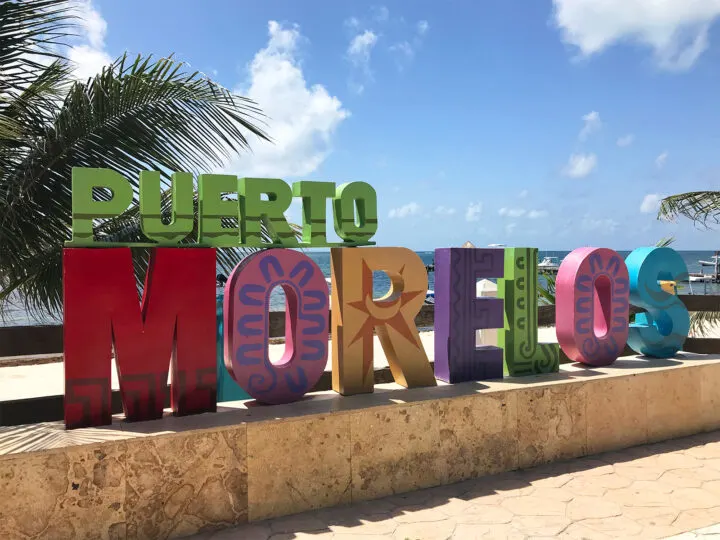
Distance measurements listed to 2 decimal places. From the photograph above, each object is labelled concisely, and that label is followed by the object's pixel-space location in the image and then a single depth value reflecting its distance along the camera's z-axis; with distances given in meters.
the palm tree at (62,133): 5.30
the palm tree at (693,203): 11.03
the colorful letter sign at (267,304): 4.57
